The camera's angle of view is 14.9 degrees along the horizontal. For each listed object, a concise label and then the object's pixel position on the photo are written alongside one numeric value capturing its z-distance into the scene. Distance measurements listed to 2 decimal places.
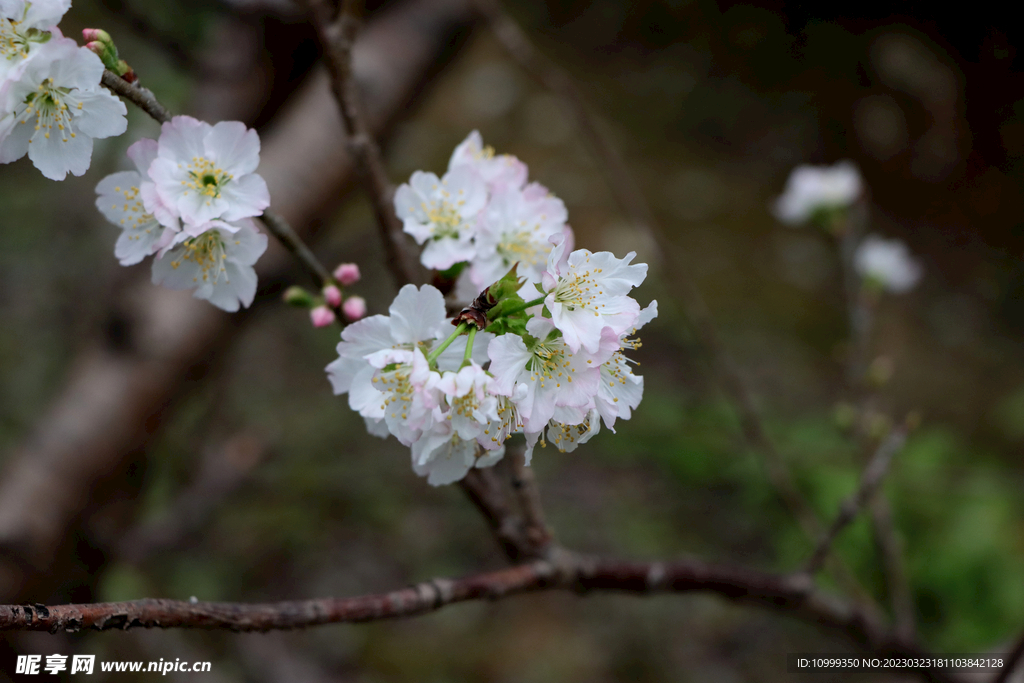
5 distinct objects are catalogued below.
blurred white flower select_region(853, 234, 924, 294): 2.11
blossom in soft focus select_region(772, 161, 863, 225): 2.09
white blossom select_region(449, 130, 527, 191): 1.18
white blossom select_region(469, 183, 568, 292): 1.17
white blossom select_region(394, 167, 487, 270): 1.17
